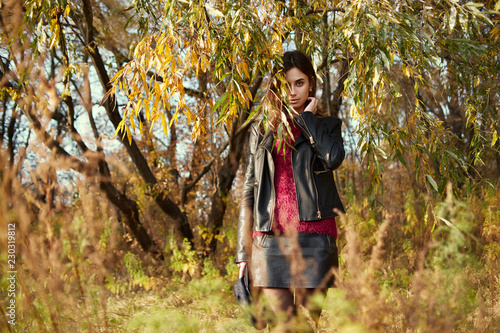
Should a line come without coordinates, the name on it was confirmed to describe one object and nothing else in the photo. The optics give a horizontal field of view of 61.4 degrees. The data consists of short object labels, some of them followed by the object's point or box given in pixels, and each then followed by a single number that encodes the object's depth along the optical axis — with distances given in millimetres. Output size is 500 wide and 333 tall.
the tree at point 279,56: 1984
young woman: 2000
